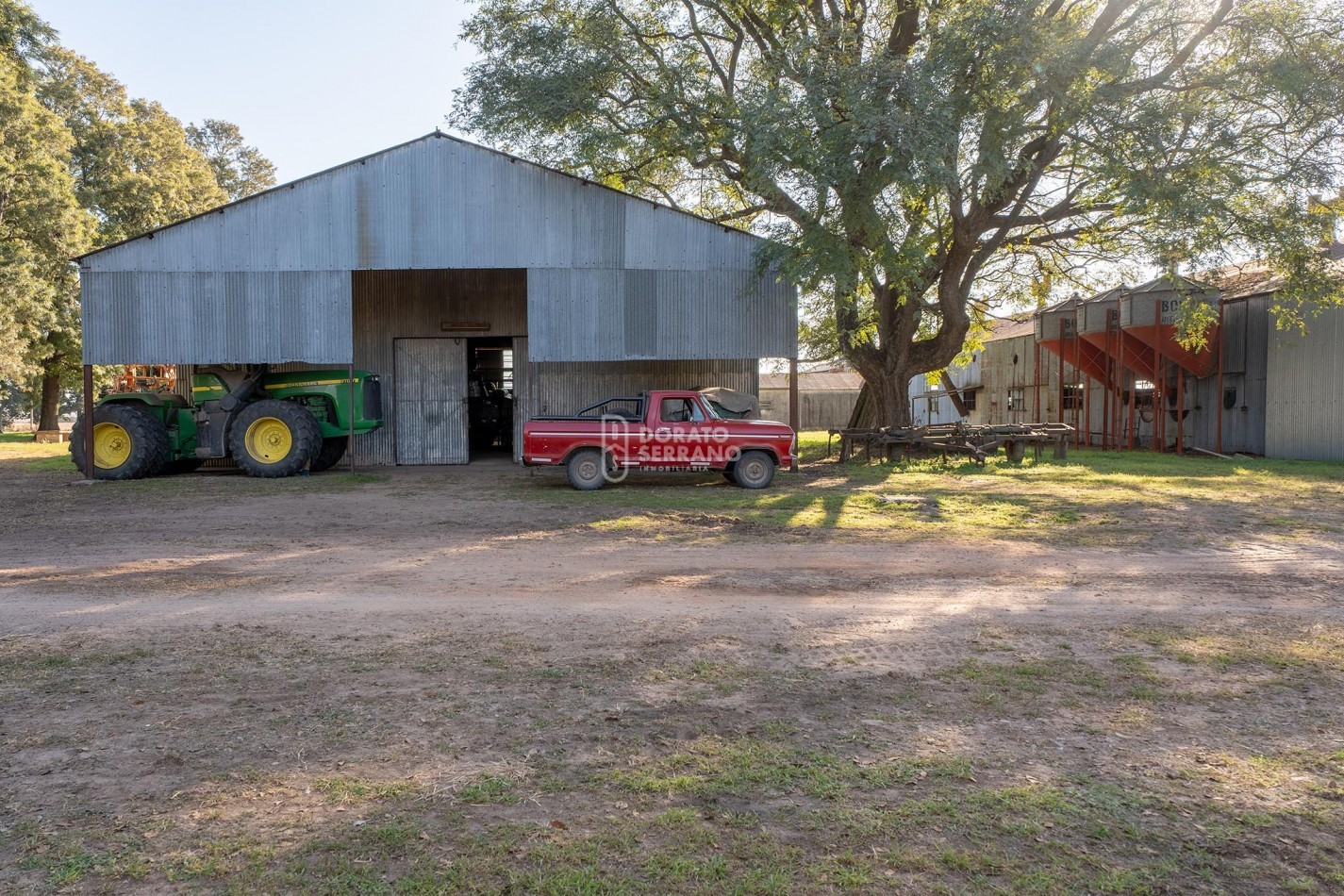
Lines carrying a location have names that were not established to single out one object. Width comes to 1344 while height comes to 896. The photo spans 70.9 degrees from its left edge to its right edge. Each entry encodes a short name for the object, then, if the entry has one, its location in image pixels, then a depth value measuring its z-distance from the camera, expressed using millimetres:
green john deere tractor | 18031
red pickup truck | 15445
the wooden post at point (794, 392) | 18342
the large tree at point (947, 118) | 15945
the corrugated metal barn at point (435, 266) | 18297
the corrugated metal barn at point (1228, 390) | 23734
